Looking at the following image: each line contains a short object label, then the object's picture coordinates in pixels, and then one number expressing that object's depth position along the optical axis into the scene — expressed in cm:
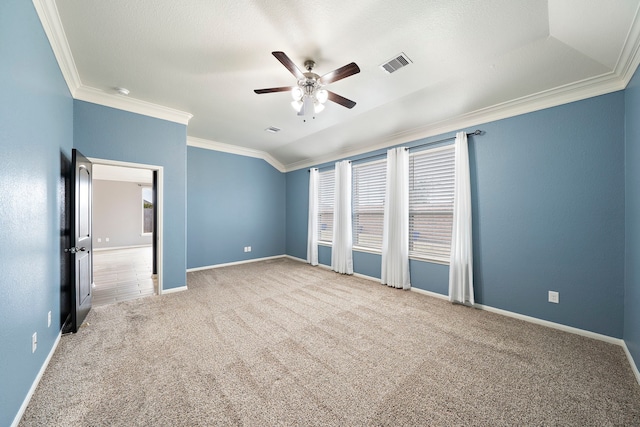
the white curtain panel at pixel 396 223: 391
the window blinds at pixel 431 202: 352
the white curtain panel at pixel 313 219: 565
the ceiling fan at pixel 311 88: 202
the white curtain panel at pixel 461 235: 320
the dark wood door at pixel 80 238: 253
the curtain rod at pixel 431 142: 319
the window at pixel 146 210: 898
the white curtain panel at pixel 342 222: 487
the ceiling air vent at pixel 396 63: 233
